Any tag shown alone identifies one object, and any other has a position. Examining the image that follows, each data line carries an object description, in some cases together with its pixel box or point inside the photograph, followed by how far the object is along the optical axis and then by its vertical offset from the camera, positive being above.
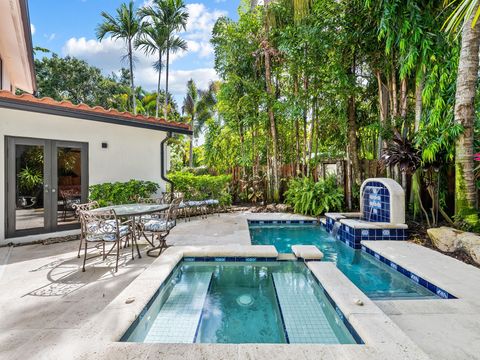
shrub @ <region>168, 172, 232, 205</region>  8.09 -0.08
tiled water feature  5.23 -0.84
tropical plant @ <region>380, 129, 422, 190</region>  5.17 +0.55
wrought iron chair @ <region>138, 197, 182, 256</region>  4.42 -0.73
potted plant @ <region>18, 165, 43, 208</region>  5.29 +0.00
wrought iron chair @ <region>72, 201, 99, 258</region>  3.93 -0.43
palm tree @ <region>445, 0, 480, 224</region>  4.36 +1.12
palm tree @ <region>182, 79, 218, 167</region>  19.40 +6.07
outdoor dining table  3.97 -0.43
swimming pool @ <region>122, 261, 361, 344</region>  2.33 -1.38
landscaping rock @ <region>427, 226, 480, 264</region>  3.83 -0.95
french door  5.18 +0.02
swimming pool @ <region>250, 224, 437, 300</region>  3.29 -1.37
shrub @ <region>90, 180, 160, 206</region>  5.97 -0.19
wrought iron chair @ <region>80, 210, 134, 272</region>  3.70 -0.64
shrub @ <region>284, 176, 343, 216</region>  7.80 -0.45
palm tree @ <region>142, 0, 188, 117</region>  12.09 +8.14
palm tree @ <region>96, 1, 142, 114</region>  11.95 +7.59
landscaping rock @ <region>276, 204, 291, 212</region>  8.92 -0.88
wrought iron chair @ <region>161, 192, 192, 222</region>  6.62 -0.60
